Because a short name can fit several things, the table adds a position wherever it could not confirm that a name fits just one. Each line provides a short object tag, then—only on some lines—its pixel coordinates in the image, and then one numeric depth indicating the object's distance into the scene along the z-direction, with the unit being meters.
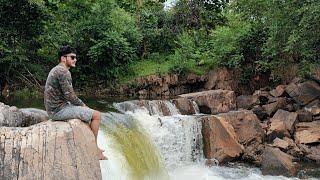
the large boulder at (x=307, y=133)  10.87
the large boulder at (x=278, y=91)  13.26
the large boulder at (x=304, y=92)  12.83
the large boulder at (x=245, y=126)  10.69
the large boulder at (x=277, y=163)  9.33
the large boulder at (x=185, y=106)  12.11
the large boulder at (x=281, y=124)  10.99
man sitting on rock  4.92
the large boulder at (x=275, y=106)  12.19
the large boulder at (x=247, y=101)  13.09
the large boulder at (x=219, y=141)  9.99
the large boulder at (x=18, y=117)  6.17
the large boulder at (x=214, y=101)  12.56
